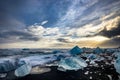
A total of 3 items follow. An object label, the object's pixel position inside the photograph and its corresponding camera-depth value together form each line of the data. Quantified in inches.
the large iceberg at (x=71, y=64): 106.1
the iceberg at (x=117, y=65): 92.4
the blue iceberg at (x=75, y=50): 214.1
